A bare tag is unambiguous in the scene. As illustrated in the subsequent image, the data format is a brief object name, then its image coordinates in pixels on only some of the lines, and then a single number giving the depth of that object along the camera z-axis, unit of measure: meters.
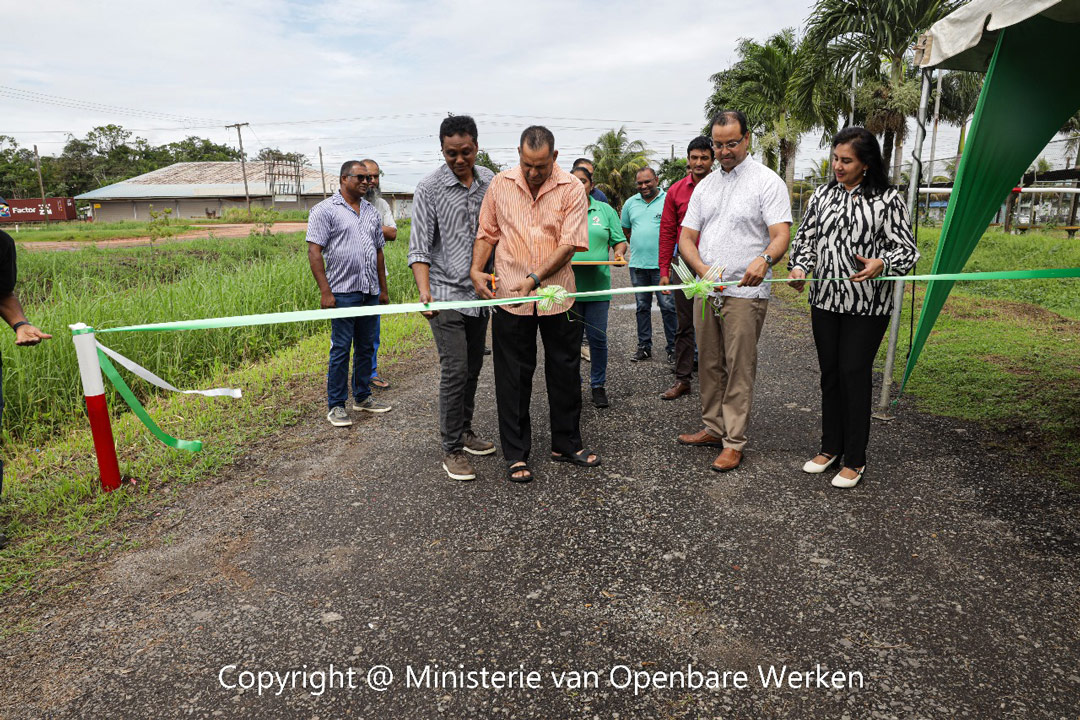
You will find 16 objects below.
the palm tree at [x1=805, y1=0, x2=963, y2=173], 16.05
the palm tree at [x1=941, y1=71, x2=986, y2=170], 25.08
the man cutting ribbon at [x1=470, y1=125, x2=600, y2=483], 3.65
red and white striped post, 3.38
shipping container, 47.28
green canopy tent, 3.48
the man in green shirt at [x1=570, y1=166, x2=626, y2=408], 5.25
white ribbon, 3.62
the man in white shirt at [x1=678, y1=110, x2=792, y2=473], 3.80
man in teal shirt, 6.38
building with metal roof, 57.59
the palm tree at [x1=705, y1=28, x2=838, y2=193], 21.98
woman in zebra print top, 3.47
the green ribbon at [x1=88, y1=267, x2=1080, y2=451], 3.42
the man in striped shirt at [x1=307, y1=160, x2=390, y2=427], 4.90
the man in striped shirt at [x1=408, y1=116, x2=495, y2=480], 3.87
